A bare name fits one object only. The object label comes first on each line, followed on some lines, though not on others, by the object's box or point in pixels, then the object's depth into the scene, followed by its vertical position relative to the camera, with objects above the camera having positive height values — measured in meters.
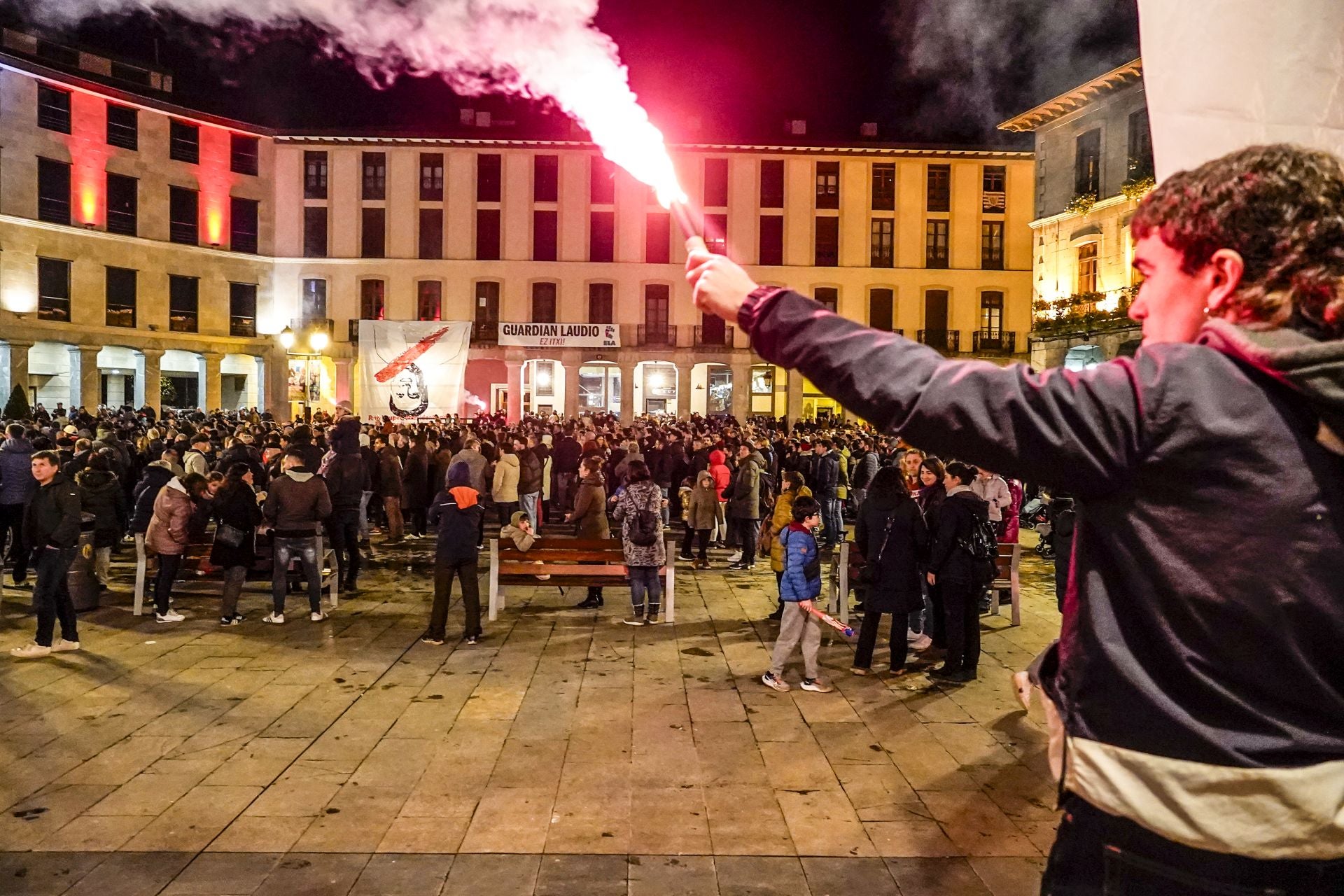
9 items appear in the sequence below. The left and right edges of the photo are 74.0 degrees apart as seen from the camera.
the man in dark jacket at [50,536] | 6.95 -0.84
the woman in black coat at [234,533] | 8.44 -0.98
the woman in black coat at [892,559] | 6.94 -0.97
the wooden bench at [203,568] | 8.79 -1.41
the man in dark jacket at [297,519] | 8.47 -0.85
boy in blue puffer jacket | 6.59 -1.32
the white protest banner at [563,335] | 35.38 +4.04
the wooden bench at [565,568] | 8.83 -1.34
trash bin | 8.59 -1.42
